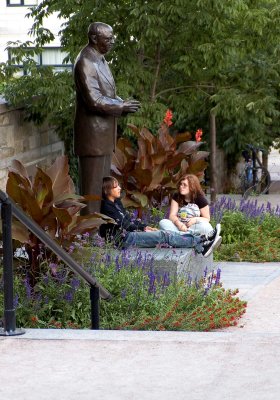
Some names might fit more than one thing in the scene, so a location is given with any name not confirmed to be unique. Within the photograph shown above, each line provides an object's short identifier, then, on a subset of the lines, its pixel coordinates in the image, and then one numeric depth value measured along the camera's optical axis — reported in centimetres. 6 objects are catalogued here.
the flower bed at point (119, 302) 984
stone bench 1156
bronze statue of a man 1245
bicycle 2745
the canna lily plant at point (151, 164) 1551
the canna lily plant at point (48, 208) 1025
